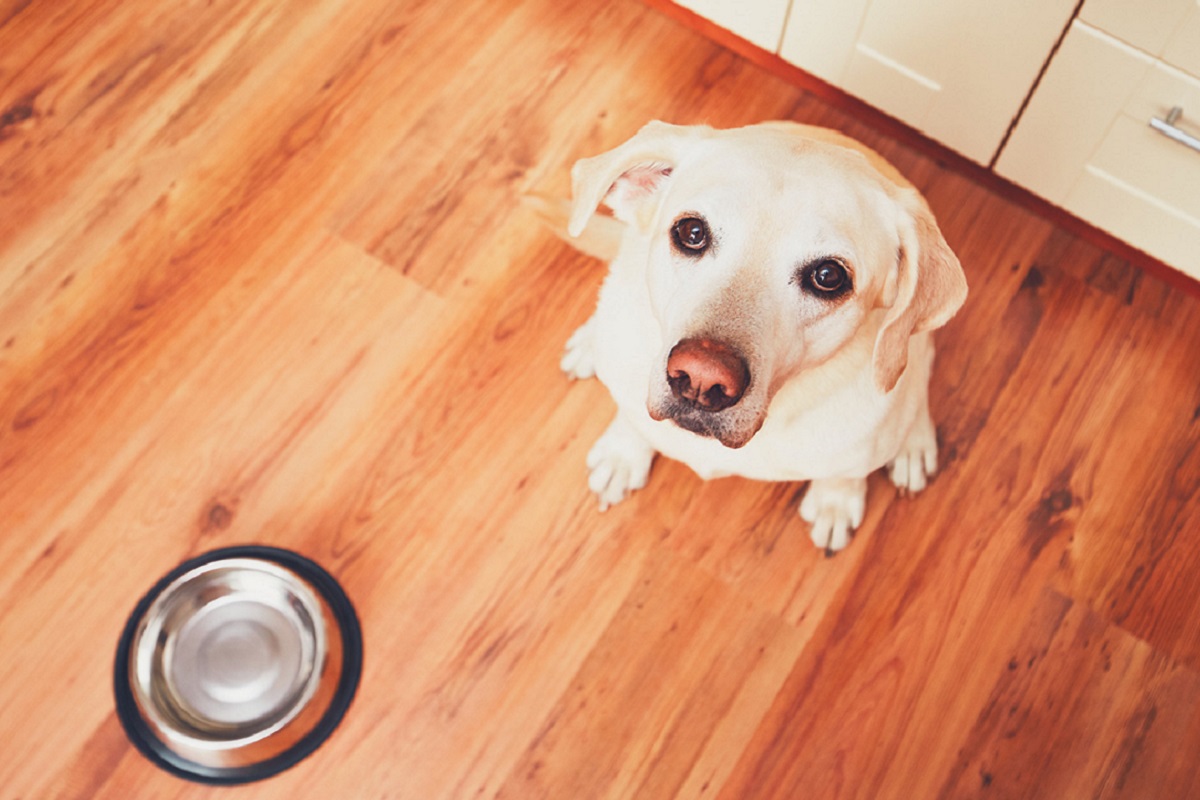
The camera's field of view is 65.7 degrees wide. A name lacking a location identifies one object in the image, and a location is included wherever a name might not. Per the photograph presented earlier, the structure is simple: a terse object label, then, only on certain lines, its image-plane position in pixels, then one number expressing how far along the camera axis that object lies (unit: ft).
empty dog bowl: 6.31
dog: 4.44
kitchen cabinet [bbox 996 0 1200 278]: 6.19
